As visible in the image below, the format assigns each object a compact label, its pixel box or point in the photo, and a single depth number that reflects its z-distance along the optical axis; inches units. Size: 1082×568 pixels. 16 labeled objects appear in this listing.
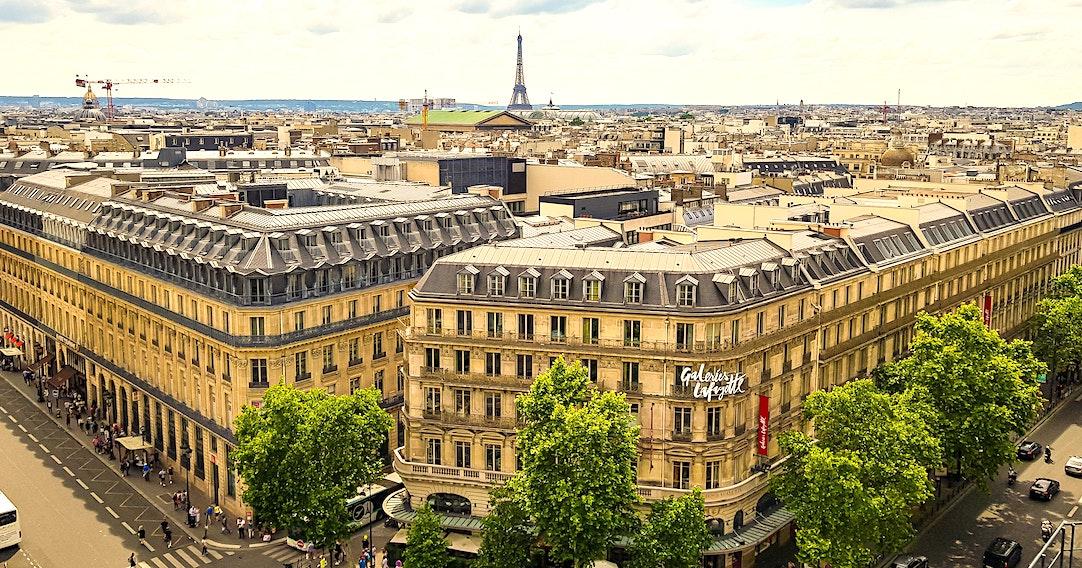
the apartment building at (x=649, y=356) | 3203.7
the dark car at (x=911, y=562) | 3272.6
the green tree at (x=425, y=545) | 3041.3
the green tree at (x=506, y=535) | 2997.0
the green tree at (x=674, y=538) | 2945.4
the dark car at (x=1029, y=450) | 4347.9
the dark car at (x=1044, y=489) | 3892.7
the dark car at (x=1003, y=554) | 3280.0
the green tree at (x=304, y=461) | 3144.7
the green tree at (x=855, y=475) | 3004.4
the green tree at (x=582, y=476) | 2847.0
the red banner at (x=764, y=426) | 3351.4
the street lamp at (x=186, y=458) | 4126.5
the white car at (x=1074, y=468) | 4158.5
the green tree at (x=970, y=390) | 3622.0
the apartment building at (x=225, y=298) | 3796.8
